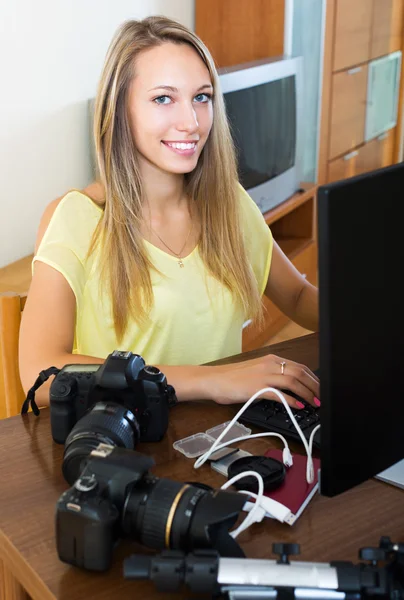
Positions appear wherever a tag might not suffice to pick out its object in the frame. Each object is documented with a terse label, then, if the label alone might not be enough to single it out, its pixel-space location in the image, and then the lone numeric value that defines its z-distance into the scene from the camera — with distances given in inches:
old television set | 119.8
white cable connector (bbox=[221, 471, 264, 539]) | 37.9
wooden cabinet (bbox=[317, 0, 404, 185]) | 150.3
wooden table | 35.1
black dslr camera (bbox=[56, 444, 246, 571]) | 34.3
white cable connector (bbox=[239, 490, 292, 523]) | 38.8
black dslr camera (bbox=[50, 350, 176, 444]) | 43.4
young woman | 60.7
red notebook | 39.8
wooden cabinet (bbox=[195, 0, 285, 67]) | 133.3
